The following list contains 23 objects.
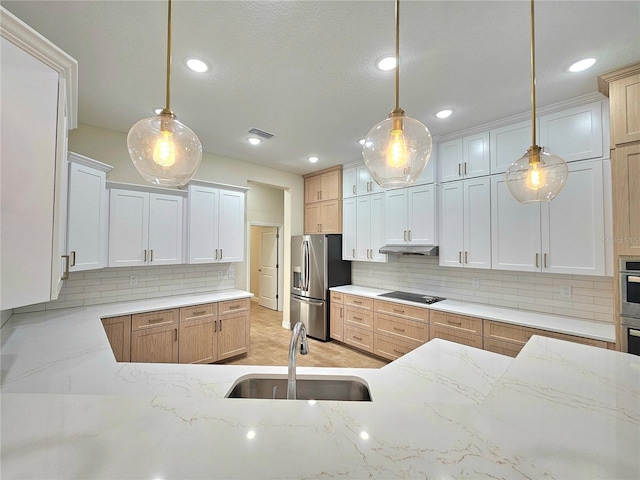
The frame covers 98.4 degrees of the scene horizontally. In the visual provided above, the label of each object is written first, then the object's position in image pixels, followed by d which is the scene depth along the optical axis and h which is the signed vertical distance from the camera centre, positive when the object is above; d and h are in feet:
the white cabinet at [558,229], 7.88 +0.70
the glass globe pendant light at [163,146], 3.85 +1.48
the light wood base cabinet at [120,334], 8.79 -2.73
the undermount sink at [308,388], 4.46 -2.29
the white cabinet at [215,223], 11.62 +1.19
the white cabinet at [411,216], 11.41 +1.53
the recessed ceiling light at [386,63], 6.41 +4.46
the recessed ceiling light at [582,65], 6.47 +4.48
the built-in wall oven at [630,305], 6.43 -1.27
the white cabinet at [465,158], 10.16 +3.59
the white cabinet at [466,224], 10.03 +1.03
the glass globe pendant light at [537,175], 4.61 +1.30
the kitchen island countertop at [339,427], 2.12 -1.68
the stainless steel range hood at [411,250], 11.27 +0.02
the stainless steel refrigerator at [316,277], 14.56 -1.47
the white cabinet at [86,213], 7.70 +1.09
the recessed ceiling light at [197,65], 6.50 +4.47
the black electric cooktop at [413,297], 11.36 -2.03
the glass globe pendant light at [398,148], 3.79 +1.44
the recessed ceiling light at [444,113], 9.01 +4.55
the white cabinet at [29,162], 3.08 +1.06
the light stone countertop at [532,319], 7.50 -2.15
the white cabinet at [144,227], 9.89 +0.86
